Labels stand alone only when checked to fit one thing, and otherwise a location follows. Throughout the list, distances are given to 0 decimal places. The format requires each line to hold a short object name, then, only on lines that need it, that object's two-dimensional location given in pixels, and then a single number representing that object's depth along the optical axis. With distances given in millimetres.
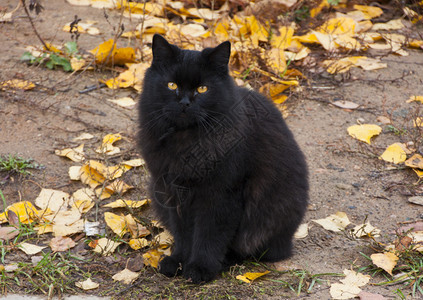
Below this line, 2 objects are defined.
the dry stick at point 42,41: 8910
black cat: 5262
